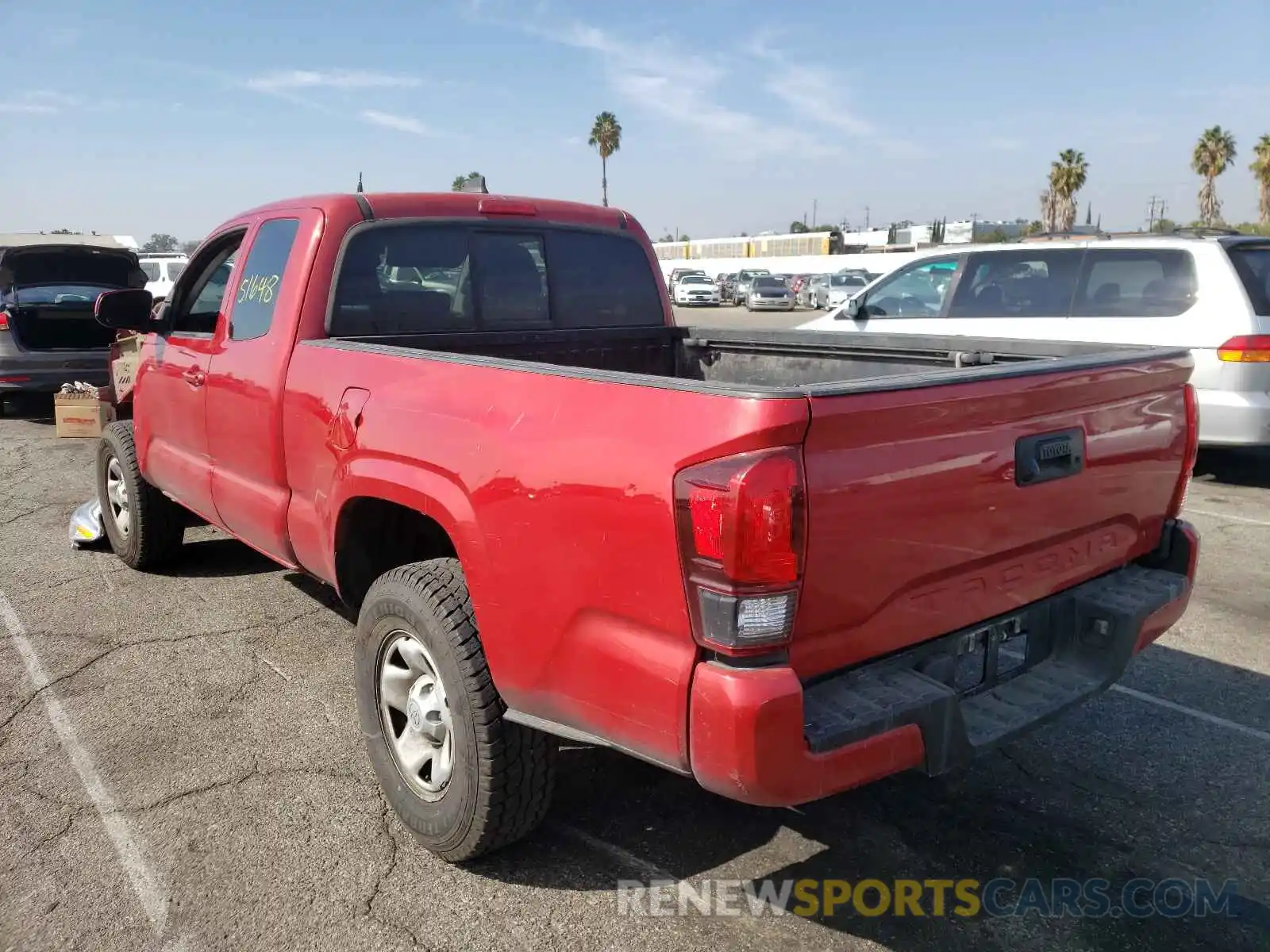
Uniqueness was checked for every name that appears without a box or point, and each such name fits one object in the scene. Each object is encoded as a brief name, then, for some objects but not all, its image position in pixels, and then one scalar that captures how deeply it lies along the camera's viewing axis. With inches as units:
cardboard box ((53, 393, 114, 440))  366.3
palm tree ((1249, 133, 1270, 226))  2124.8
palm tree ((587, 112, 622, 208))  2987.2
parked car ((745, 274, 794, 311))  1446.9
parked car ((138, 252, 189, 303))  741.3
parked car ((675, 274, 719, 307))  1552.7
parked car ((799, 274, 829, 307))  1413.6
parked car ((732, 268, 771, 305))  1594.9
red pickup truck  82.1
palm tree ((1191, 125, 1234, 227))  2343.8
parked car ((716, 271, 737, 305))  1739.7
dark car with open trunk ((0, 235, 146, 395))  415.8
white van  273.6
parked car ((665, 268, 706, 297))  1628.9
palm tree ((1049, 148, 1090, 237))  2512.3
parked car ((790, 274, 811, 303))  1546.5
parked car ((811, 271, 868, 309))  1295.5
